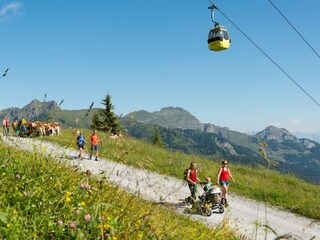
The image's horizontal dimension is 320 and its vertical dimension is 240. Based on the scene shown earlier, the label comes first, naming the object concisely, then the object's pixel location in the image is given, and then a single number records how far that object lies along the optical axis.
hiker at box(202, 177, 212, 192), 14.76
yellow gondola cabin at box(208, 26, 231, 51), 13.67
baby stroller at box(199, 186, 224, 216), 14.05
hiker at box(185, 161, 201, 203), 14.05
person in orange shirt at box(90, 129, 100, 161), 19.43
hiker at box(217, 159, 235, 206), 15.60
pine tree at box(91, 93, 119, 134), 50.03
